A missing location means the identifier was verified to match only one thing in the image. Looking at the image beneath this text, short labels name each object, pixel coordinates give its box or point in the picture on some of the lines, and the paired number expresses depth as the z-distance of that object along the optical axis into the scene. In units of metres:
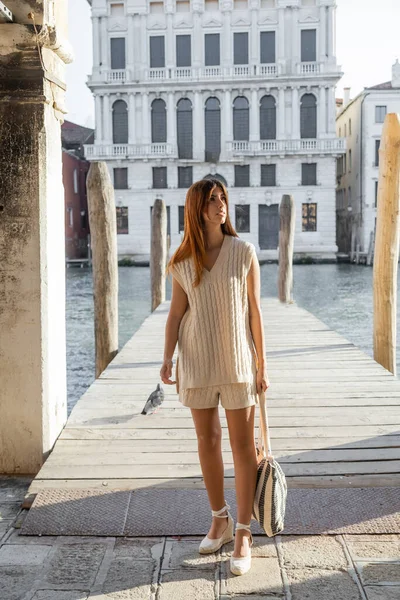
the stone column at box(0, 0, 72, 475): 3.69
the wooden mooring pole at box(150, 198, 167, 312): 12.76
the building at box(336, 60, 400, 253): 39.41
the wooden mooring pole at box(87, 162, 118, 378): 7.24
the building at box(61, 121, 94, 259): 38.88
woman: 2.72
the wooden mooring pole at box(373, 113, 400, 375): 7.03
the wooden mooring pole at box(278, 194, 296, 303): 12.21
